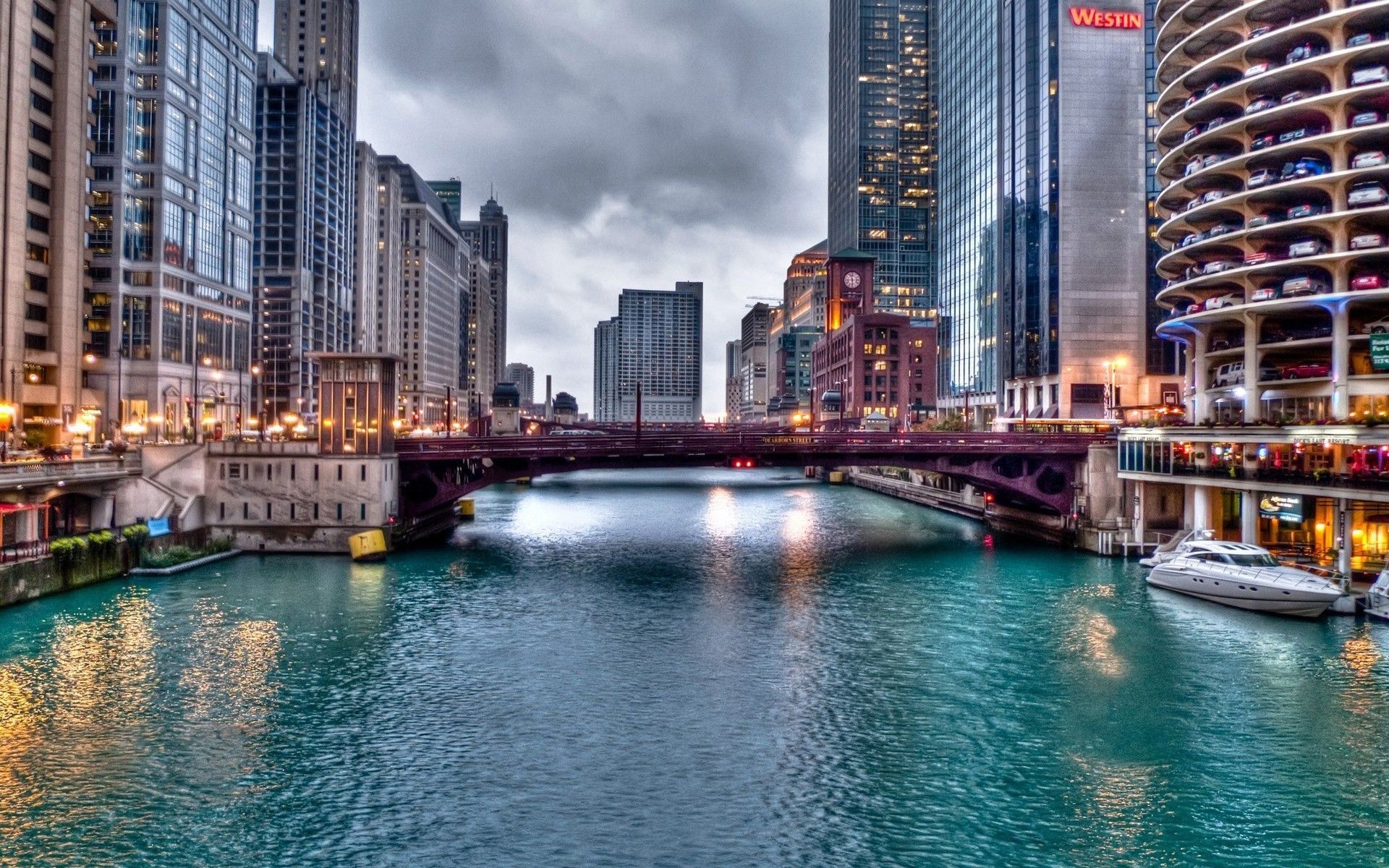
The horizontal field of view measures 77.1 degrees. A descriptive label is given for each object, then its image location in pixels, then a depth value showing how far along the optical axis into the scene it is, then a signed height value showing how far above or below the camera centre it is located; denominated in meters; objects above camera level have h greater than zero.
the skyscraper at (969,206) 158.62 +46.06
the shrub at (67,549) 51.59 -6.70
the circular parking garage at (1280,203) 59.72 +18.07
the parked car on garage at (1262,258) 64.44 +13.64
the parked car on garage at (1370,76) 58.25 +24.64
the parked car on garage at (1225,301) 68.13 +10.96
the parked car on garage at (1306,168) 61.94 +19.58
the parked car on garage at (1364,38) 59.53 +27.74
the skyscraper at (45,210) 92.31 +25.53
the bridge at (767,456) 74.62 -1.47
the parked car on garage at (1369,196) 58.50 +16.57
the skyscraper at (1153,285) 129.50 +23.49
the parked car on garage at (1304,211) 62.03 +16.52
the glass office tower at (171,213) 114.31 +31.65
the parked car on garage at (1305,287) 61.50 +10.91
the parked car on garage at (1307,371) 62.72 +5.13
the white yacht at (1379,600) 45.53 -8.40
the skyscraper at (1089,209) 128.88 +34.75
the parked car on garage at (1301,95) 63.22 +25.35
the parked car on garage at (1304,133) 62.84 +22.48
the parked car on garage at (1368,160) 58.56 +19.00
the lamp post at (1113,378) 114.69 +8.92
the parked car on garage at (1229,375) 71.50 +5.49
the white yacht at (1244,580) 46.09 -7.88
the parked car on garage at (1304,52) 61.97 +27.79
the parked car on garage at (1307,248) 61.00 +13.59
